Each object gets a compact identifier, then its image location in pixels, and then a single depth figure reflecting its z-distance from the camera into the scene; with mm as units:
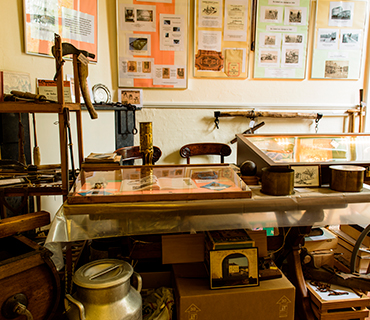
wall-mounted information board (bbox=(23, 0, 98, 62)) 2662
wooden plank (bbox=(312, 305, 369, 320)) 1704
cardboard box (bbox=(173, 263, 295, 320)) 1504
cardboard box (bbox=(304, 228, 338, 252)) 2154
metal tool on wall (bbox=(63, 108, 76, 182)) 1411
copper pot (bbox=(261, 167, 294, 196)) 1421
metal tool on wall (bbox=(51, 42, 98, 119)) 1593
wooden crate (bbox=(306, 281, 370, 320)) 1686
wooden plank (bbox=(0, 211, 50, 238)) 1304
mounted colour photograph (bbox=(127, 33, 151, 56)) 3420
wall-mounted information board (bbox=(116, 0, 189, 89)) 3387
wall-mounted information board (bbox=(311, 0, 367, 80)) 3713
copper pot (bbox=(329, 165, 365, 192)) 1460
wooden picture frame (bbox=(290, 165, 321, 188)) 1566
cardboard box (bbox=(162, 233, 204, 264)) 1717
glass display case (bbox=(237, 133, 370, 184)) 1616
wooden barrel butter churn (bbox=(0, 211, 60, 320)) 1189
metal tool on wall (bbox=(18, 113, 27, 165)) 2193
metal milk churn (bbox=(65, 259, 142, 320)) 1318
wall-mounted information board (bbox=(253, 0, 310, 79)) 3615
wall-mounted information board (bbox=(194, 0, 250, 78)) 3516
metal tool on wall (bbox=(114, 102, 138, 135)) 3196
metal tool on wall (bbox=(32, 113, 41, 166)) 2031
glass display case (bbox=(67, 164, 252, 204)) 1297
